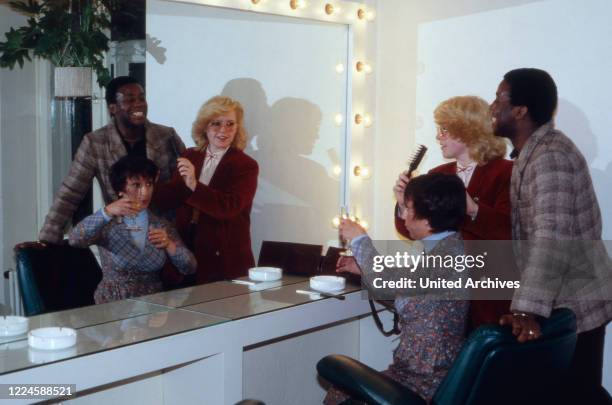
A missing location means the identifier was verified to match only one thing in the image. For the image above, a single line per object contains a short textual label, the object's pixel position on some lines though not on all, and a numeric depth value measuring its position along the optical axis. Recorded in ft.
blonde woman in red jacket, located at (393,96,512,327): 8.34
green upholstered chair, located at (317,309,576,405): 4.91
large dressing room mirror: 8.03
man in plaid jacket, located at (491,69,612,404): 6.76
